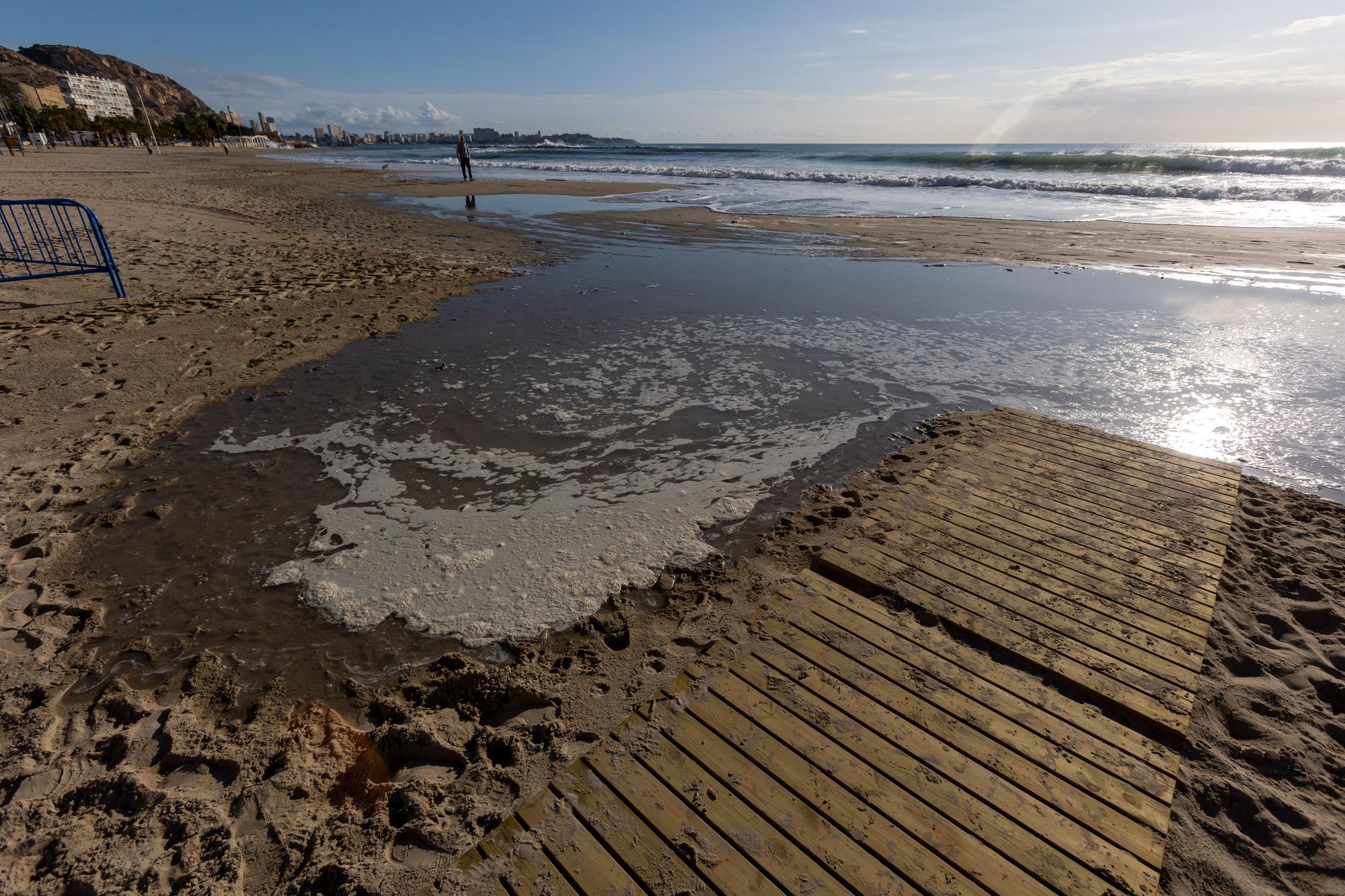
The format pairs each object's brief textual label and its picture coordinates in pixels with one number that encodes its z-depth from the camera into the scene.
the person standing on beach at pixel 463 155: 30.43
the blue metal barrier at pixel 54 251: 9.72
